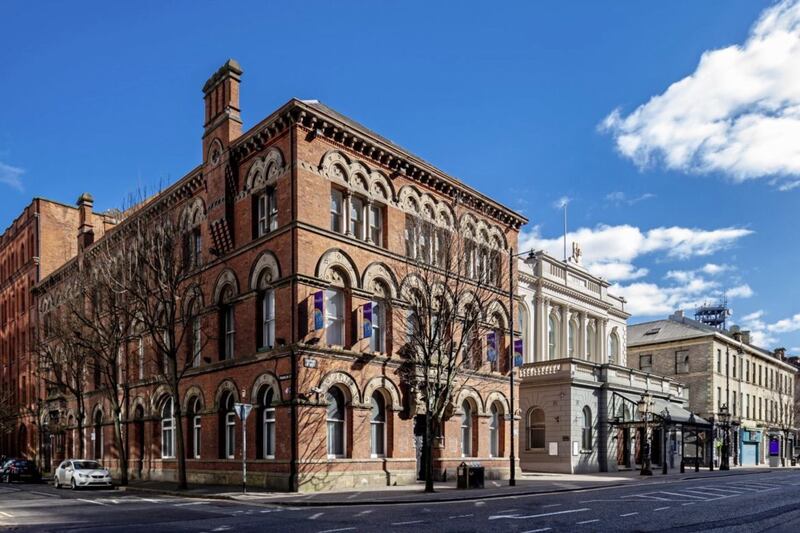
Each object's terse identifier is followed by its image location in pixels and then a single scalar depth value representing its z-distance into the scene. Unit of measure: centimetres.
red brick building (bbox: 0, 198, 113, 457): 5547
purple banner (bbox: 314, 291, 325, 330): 2605
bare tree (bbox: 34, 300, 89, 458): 3684
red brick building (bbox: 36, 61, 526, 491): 2634
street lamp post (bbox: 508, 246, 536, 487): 2841
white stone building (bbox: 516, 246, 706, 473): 3966
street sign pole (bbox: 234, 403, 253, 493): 2448
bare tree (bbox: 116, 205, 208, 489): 2848
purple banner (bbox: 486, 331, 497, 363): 3409
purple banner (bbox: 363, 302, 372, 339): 2833
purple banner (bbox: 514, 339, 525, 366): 3509
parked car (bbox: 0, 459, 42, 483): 4016
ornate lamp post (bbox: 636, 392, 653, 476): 3794
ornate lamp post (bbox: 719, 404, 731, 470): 4972
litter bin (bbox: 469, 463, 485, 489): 2739
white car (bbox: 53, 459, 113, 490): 3108
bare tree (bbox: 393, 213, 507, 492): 2644
